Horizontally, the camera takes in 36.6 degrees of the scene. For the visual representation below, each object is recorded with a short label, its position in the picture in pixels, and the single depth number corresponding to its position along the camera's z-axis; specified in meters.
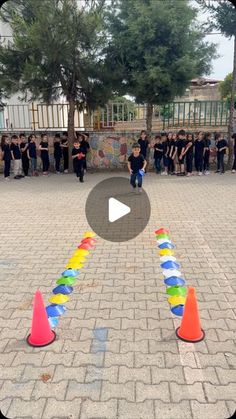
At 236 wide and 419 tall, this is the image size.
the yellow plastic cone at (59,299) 4.12
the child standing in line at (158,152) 13.27
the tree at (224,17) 12.18
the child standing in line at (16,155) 12.91
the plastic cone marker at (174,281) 4.49
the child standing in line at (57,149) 13.85
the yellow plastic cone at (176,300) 4.03
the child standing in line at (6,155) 13.02
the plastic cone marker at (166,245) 5.83
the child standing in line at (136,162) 9.53
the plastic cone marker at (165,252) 5.52
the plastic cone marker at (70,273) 4.83
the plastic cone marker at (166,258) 5.27
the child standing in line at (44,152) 13.62
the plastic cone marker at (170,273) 4.76
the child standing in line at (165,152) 13.21
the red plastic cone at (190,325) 3.31
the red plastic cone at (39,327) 3.29
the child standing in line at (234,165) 13.61
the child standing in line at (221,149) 13.16
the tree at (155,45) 11.93
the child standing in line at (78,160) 11.37
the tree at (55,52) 11.05
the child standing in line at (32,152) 13.28
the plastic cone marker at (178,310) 3.82
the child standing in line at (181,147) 12.78
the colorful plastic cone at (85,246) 5.90
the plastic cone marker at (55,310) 3.85
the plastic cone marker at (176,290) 4.22
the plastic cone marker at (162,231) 6.61
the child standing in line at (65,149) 13.94
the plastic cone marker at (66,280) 4.59
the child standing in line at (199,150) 12.96
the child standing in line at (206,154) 13.16
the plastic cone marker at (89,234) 6.59
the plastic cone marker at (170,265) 5.00
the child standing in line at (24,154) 13.49
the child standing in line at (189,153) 12.77
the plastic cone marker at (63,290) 4.34
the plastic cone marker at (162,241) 6.13
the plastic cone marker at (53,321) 3.65
